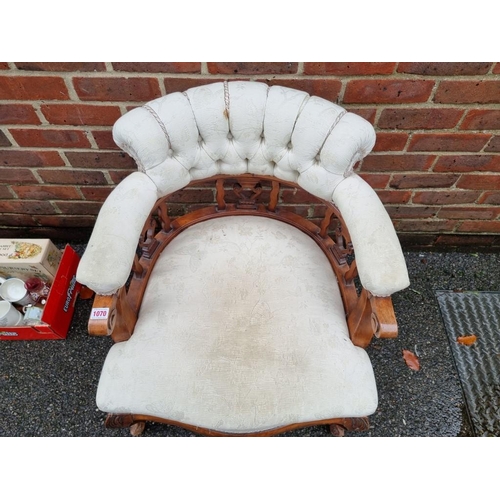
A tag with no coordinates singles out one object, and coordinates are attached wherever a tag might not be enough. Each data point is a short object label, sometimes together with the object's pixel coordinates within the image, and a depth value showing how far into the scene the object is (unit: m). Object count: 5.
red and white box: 1.39
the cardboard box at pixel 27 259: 1.41
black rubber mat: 1.34
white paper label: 0.82
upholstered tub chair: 0.87
